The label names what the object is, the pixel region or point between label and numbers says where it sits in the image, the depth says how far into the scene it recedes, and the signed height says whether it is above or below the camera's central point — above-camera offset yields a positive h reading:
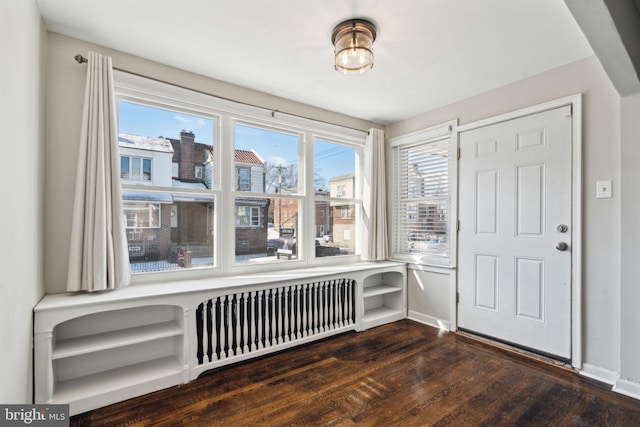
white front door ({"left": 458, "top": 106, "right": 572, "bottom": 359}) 2.58 -0.19
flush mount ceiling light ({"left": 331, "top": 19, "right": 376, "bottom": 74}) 2.01 +1.13
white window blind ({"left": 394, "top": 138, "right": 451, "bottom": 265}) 3.51 +0.13
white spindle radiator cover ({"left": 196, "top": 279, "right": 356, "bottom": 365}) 2.54 -0.99
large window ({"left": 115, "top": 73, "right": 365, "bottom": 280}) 2.54 +0.28
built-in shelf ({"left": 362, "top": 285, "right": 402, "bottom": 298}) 3.51 -0.94
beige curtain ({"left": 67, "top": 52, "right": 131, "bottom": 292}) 2.13 +0.09
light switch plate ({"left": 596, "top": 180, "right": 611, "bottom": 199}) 2.31 +0.17
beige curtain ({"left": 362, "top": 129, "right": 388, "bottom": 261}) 3.84 +0.12
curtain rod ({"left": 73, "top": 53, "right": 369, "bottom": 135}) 2.20 +1.08
